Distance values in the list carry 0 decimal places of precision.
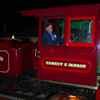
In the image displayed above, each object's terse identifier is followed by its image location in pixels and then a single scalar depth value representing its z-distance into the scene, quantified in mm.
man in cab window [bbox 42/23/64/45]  3717
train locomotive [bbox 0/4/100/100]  3152
